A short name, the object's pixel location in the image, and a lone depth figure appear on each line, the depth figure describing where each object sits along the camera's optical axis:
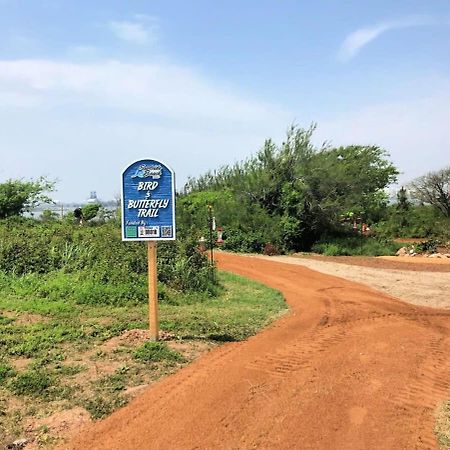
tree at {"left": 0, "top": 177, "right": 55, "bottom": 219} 24.30
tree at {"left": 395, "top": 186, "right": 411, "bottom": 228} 36.06
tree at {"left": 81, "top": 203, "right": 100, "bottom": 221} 27.73
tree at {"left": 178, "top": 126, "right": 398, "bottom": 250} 25.14
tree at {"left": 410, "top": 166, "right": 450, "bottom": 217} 40.41
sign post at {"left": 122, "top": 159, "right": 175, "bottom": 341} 7.05
